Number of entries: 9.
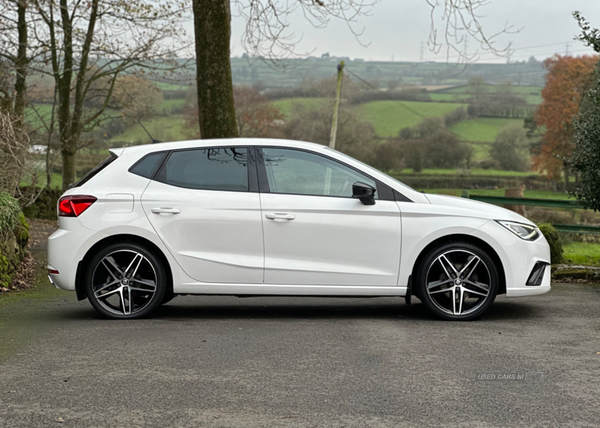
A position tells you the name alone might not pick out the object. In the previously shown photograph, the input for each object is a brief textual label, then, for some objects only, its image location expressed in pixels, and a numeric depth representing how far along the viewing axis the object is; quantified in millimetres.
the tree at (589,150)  10680
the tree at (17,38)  21750
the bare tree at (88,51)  26250
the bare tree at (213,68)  13484
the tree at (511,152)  96938
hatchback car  7336
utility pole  37312
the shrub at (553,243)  11633
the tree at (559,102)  67062
